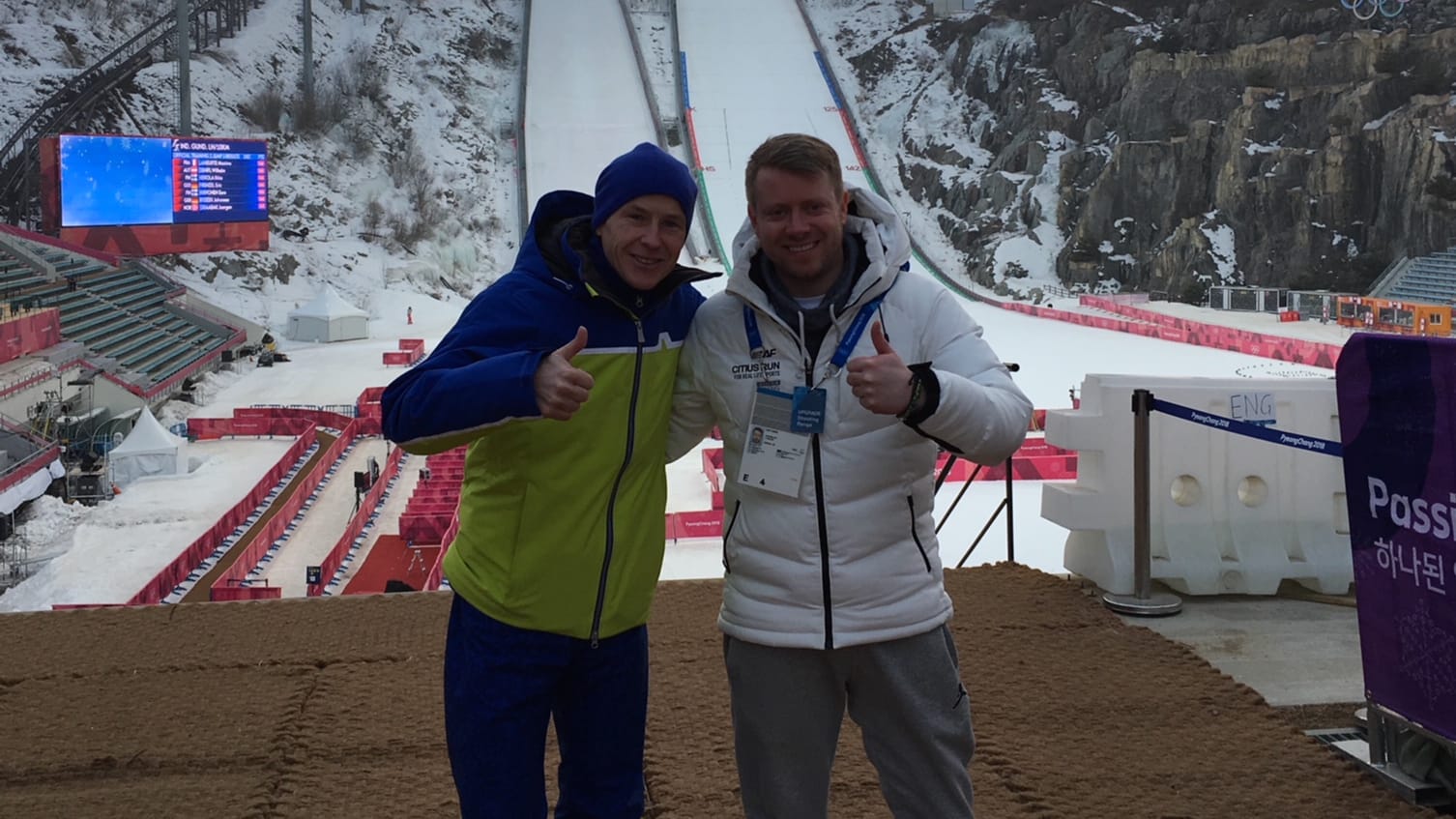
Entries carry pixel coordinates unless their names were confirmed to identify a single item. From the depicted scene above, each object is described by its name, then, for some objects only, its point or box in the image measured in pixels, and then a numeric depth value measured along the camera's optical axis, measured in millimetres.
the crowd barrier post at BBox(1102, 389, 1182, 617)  3824
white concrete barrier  4016
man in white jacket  1840
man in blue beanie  1873
